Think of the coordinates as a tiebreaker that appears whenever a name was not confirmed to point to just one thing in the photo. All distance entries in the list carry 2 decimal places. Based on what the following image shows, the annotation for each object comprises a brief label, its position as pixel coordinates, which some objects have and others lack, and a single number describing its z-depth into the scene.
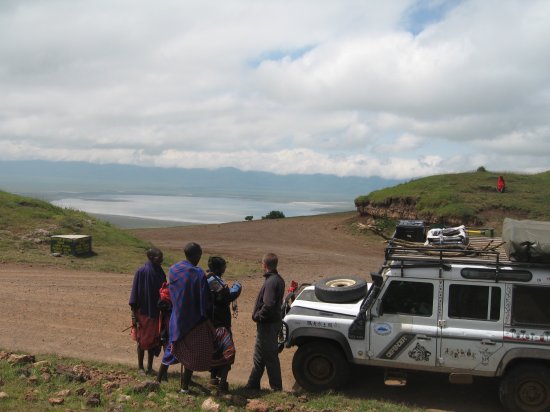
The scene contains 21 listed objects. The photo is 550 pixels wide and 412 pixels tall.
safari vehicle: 7.10
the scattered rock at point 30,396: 6.47
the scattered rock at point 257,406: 6.56
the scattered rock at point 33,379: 7.08
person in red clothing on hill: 34.59
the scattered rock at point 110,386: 7.03
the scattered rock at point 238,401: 6.80
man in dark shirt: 7.30
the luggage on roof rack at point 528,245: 6.97
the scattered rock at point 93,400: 6.45
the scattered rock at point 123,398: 6.63
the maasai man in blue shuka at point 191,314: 6.85
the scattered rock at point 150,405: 6.51
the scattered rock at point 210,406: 6.49
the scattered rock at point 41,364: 7.68
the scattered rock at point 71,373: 7.30
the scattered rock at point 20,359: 7.77
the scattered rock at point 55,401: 6.41
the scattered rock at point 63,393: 6.65
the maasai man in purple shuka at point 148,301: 7.70
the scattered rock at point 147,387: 6.95
